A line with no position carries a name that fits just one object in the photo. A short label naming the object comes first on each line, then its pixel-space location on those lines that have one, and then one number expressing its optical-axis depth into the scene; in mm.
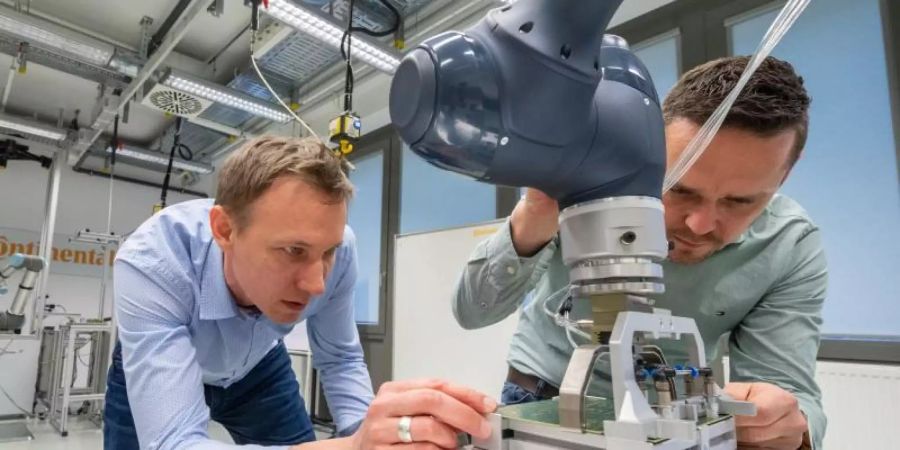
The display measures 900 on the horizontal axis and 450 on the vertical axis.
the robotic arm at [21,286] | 3975
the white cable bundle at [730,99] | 563
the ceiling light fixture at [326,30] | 2695
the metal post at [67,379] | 4043
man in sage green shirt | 648
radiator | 1796
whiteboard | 3031
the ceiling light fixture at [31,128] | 4449
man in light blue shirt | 901
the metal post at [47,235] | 4844
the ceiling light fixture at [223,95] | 3553
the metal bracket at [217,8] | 2973
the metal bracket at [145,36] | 3779
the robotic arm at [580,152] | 393
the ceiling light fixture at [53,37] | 3109
